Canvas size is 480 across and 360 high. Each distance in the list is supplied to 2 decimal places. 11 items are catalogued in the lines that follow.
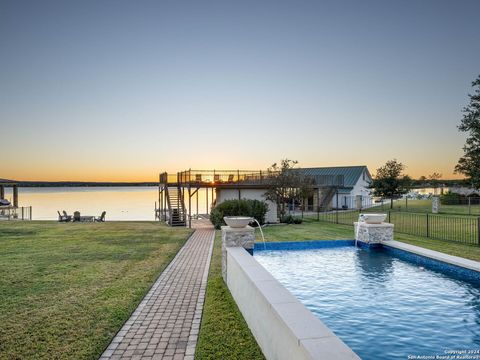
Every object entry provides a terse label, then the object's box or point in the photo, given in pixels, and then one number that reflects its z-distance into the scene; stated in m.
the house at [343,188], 35.19
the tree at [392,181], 34.09
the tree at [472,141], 19.84
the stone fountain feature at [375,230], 12.12
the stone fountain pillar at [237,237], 8.80
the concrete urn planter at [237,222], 9.04
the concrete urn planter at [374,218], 12.22
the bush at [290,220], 22.62
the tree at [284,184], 23.66
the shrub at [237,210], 19.92
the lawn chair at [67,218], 27.75
